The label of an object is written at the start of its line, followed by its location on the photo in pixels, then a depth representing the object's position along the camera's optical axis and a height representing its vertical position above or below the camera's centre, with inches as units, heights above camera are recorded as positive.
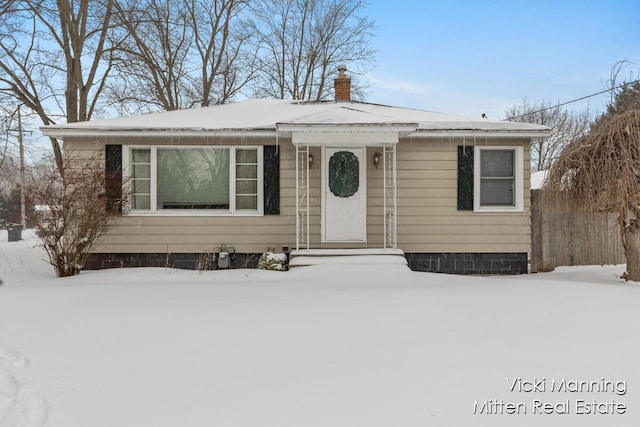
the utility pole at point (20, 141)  631.0 +111.1
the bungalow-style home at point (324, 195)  341.7 +14.4
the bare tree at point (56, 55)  586.6 +219.3
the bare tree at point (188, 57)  709.9 +271.0
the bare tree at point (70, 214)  294.7 -0.2
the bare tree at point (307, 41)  836.6 +328.1
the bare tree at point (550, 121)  1069.1 +229.2
